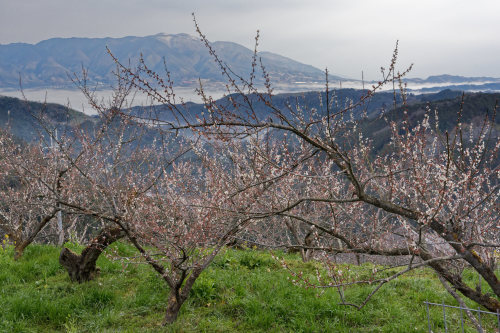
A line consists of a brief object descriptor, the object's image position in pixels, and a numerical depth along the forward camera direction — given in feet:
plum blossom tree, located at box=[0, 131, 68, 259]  26.53
